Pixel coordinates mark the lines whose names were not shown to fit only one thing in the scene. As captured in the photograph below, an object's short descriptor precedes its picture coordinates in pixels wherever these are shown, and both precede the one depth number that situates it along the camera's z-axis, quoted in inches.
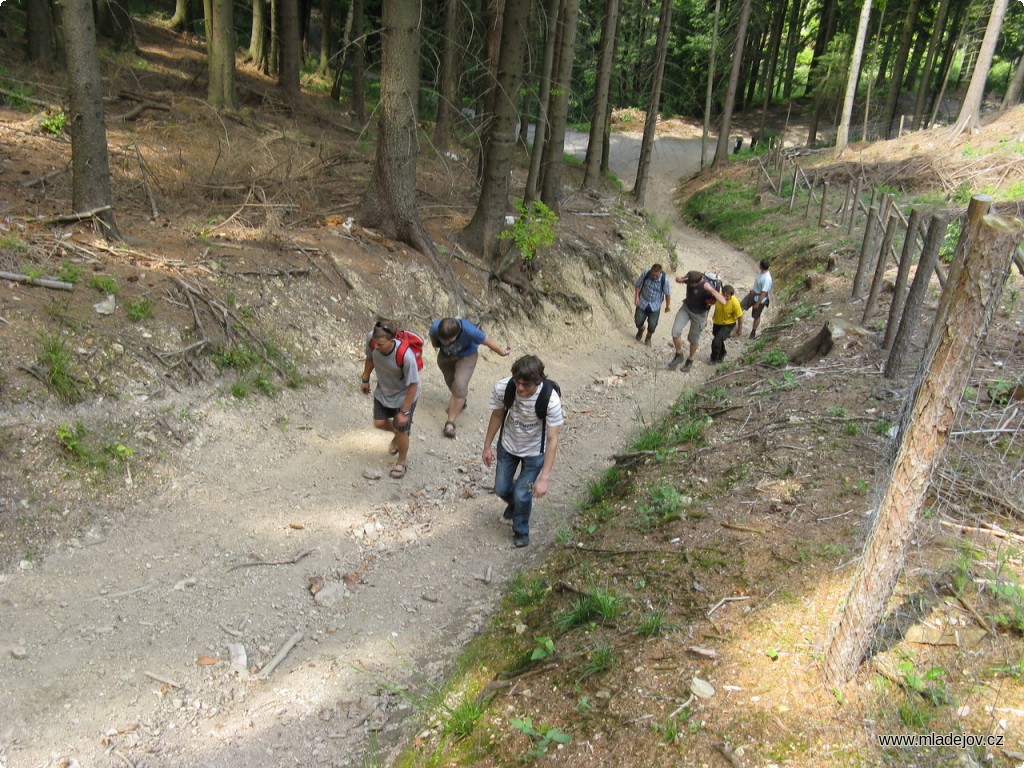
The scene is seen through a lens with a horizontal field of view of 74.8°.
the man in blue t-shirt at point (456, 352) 299.6
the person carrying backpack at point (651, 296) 476.4
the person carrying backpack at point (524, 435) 217.8
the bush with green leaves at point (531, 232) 460.1
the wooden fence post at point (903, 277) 331.0
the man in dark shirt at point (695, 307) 429.7
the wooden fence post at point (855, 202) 671.6
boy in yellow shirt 445.7
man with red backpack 258.7
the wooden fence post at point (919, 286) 294.5
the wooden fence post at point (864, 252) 460.6
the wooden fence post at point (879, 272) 397.1
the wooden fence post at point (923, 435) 107.9
